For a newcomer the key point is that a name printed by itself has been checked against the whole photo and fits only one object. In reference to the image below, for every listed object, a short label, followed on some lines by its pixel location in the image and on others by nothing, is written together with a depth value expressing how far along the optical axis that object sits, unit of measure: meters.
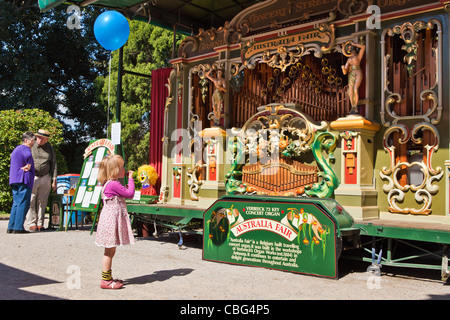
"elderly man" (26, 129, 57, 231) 8.71
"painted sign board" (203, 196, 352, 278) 5.03
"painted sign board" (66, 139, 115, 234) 8.26
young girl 4.44
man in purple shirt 8.02
